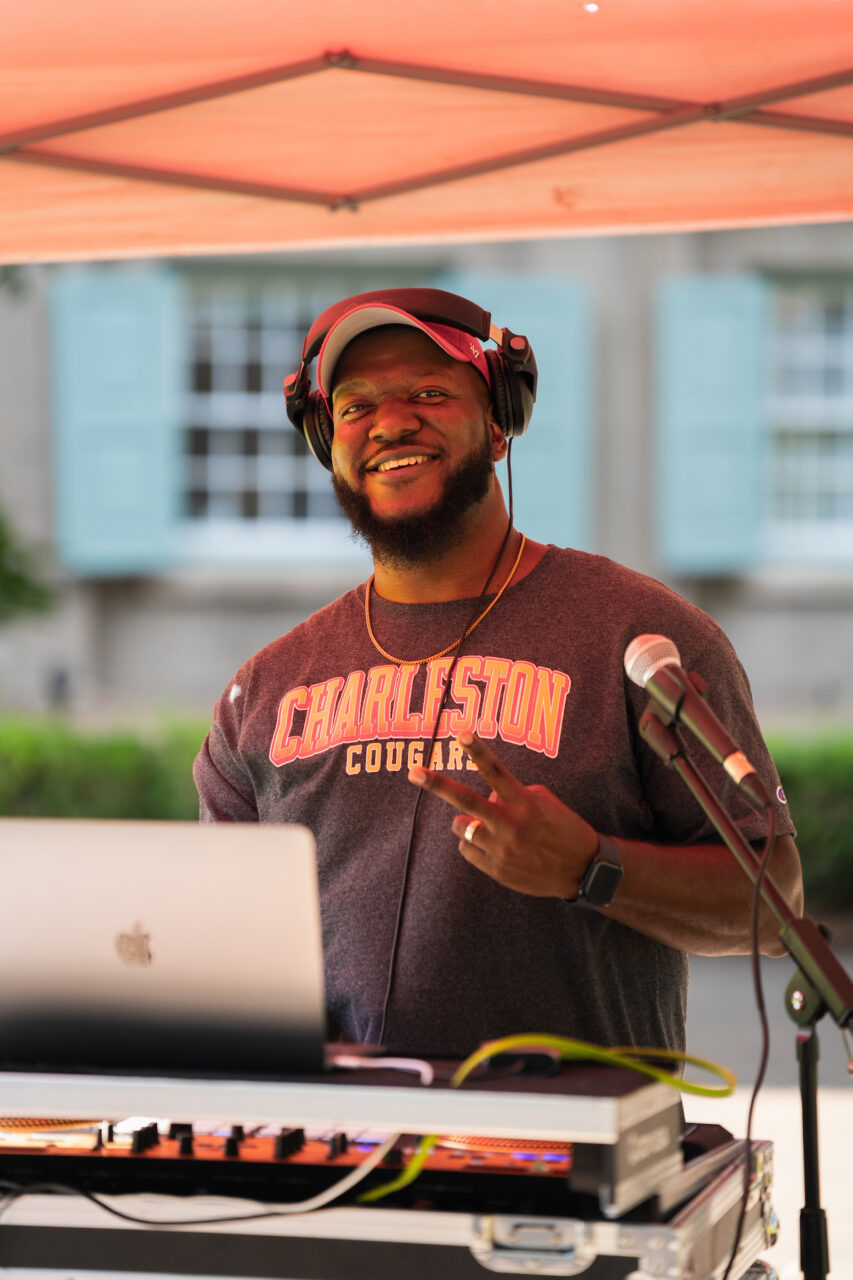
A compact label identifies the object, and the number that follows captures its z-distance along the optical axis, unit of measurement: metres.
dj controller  3.31
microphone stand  3.46
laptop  3.38
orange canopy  4.31
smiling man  4.01
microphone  3.47
